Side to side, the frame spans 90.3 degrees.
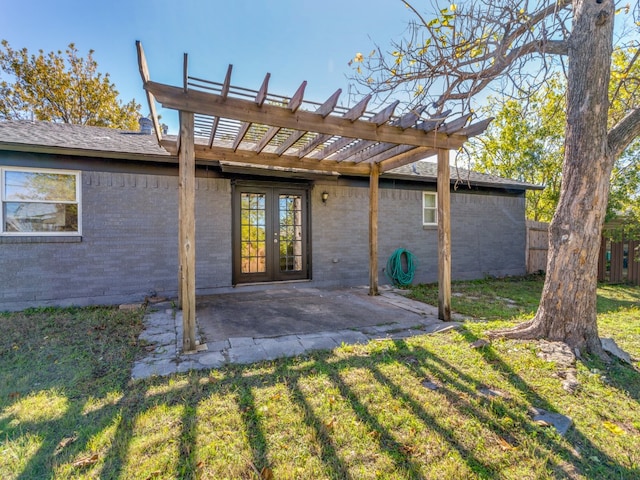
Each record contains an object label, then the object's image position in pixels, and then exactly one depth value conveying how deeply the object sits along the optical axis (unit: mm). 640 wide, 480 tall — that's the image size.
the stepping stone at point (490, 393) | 2514
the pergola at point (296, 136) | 3391
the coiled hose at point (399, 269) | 7832
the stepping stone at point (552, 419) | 2111
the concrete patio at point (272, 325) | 3326
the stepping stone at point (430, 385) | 2648
